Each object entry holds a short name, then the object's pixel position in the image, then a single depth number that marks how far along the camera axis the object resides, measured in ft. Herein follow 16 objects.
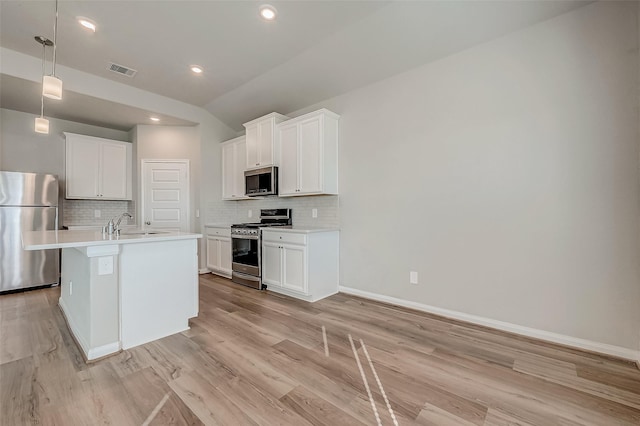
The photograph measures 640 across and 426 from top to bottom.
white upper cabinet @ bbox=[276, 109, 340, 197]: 12.07
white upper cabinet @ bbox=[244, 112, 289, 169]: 13.65
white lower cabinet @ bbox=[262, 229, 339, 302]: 11.30
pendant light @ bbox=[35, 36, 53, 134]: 9.05
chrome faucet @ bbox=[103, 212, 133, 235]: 8.02
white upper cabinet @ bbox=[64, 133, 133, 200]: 15.15
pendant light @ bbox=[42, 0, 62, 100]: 6.88
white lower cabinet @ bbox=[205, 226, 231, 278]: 14.98
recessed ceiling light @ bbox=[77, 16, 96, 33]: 9.09
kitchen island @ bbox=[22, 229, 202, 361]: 6.79
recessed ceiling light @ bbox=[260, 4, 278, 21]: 8.56
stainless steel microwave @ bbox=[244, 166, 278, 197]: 13.55
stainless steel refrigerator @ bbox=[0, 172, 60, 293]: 12.25
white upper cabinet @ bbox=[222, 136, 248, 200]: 16.11
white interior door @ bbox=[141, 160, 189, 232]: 16.51
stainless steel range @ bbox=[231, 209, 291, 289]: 13.04
